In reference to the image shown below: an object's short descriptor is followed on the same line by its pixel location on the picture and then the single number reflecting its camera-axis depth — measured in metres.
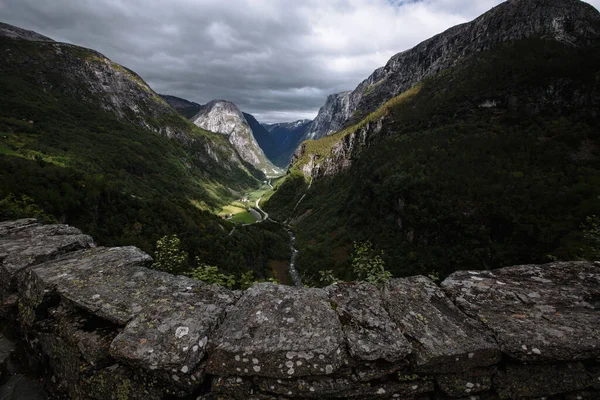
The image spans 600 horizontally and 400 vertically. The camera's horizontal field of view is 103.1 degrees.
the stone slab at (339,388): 3.25
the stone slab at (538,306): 3.48
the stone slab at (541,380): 3.51
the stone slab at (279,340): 3.27
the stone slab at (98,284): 4.00
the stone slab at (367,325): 3.43
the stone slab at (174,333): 3.25
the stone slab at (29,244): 4.88
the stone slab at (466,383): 3.48
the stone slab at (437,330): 3.47
